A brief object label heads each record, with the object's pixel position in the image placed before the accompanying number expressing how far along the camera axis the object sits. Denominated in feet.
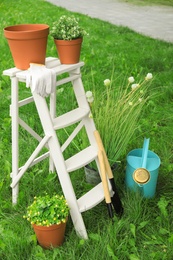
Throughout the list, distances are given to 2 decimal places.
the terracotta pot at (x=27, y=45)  6.61
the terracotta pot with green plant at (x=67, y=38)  7.22
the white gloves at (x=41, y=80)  6.31
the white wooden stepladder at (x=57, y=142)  6.91
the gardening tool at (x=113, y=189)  7.57
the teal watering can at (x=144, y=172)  7.72
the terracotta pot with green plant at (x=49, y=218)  6.82
